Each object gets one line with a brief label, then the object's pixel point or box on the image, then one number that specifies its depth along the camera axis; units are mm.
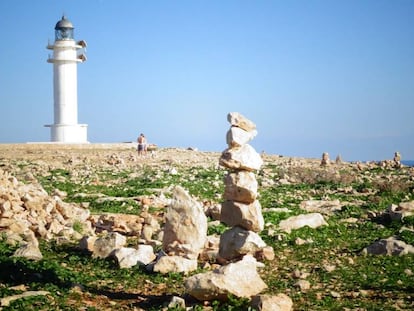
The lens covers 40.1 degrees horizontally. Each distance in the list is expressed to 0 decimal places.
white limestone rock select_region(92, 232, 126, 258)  11852
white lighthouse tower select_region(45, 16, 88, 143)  56781
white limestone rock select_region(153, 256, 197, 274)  10695
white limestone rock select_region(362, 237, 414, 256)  11930
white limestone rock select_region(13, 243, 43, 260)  11247
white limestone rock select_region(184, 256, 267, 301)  8656
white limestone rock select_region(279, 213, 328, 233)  14992
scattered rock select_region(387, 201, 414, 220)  15664
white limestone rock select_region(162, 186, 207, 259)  11367
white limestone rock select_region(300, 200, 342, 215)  18016
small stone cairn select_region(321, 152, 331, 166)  38703
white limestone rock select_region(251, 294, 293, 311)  7969
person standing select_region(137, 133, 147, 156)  42219
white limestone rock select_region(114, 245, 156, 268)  11141
